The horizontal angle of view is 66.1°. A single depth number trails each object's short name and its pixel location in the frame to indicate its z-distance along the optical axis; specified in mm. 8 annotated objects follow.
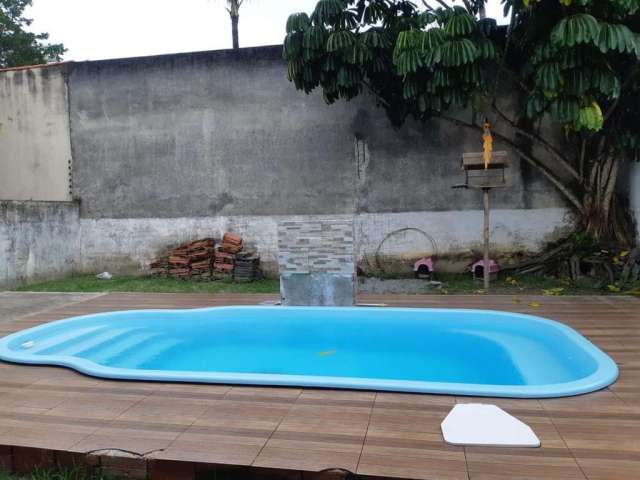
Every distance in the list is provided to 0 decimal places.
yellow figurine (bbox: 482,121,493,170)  6977
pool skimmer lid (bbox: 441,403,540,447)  2463
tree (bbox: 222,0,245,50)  13734
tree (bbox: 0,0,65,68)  17031
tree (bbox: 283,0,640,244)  5859
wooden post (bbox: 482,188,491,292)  7094
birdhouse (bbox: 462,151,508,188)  7031
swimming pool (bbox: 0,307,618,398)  4242
